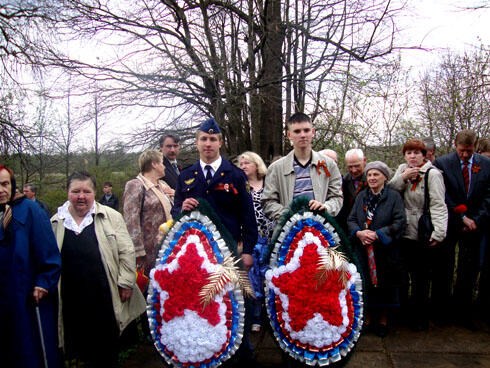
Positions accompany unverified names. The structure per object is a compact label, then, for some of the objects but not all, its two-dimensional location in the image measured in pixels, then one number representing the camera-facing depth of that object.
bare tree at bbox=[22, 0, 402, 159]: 7.14
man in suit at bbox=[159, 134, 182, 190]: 4.61
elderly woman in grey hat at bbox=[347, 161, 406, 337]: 3.78
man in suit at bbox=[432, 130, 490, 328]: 3.93
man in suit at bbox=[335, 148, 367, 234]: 4.29
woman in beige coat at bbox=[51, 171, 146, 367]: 3.09
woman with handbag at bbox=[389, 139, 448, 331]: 3.80
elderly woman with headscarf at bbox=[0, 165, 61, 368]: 2.62
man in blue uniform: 3.08
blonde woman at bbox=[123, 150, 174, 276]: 3.72
